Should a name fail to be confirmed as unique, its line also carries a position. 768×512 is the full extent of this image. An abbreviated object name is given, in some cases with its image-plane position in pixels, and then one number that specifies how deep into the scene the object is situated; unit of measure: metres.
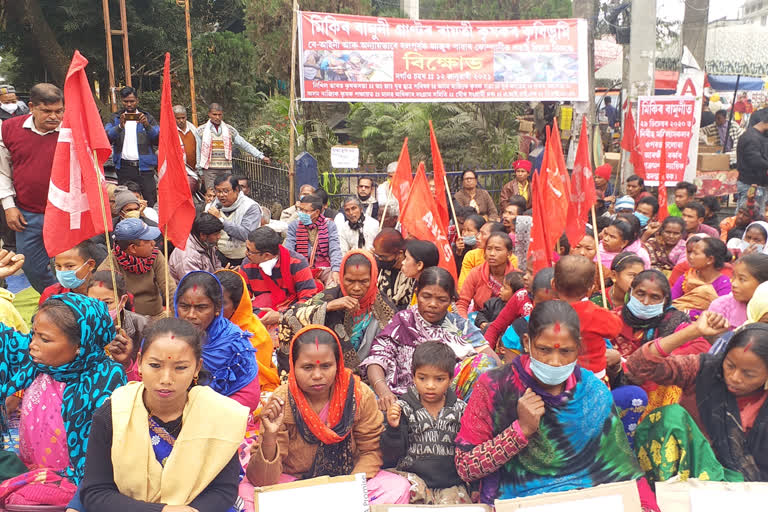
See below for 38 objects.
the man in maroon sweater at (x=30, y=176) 5.11
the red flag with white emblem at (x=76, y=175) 4.05
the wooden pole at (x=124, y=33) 11.16
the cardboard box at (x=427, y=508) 2.75
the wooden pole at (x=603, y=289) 4.70
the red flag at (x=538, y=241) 5.17
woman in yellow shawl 2.50
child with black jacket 3.30
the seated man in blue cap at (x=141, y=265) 4.94
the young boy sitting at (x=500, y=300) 5.12
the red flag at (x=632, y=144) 10.09
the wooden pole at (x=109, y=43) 11.08
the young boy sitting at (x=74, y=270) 4.29
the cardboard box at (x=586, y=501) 2.62
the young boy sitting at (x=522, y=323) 4.27
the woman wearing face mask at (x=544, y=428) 2.95
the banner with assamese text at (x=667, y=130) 10.28
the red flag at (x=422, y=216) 6.34
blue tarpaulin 19.88
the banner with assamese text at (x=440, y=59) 10.33
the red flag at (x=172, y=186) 4.67
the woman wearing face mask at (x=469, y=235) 7.56
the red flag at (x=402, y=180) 7.30
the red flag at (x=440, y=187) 7.37
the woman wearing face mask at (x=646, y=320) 3.81
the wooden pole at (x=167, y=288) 4.20
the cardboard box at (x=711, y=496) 2.66
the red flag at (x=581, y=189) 6.16
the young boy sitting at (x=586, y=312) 3.63
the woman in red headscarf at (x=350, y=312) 4.23
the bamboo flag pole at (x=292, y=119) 9.85
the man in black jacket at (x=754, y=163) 9.02
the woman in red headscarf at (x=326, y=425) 3.17
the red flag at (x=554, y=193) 5.94
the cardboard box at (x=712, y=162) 13.62
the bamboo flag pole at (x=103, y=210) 3.81
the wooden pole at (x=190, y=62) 11.71
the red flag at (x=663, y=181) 8.69
